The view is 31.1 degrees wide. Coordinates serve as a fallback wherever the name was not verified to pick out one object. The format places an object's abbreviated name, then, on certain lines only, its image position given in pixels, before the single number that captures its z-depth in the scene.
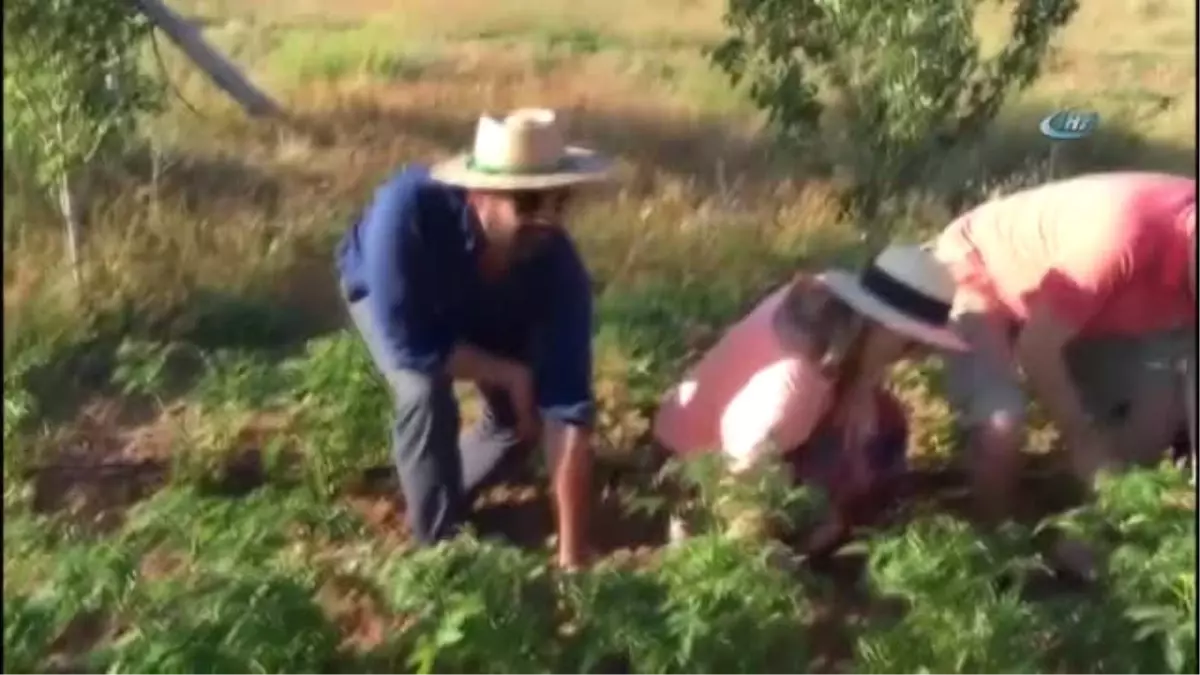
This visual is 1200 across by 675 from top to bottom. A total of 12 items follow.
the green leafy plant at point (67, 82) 5.71
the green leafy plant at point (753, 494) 4.15
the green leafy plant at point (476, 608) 3.87
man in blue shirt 4.41
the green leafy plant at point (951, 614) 3.88
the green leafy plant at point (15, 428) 4.93
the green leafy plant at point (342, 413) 4.92
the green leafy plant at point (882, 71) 6.15
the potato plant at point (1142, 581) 3.93
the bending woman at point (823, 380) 4.45
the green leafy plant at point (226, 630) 3.81
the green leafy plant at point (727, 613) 3.84
